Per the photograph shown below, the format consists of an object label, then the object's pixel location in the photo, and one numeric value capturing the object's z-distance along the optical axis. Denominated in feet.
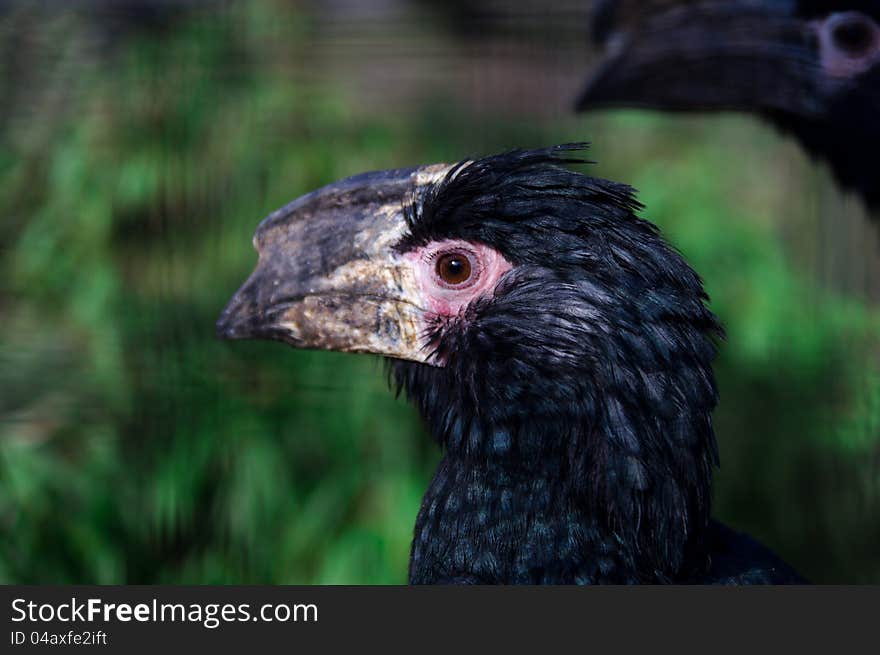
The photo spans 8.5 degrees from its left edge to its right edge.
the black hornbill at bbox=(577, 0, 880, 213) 7.82
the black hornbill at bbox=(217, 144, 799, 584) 7.10
